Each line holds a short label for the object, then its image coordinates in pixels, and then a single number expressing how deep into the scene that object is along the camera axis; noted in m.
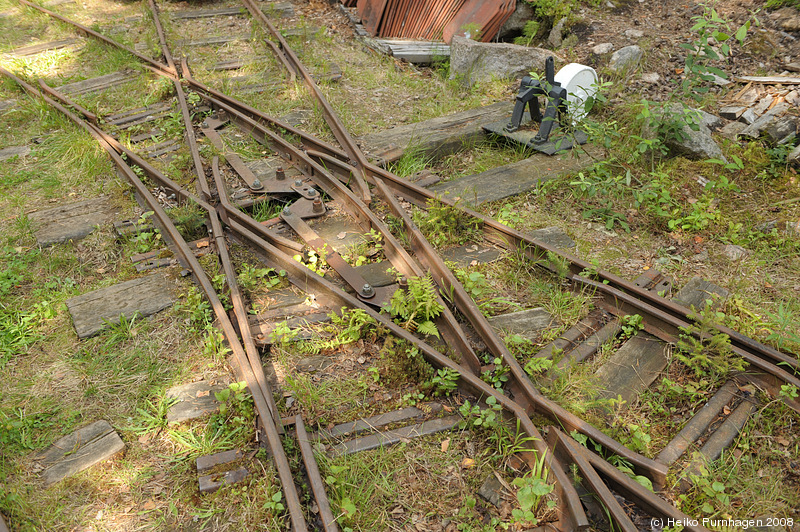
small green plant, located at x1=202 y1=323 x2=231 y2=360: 3.94
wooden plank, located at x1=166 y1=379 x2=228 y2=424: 3.61
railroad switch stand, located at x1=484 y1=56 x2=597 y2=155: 6.26
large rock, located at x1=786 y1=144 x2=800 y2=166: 5.65
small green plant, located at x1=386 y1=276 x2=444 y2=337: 4.07
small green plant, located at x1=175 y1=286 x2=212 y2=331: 4.24
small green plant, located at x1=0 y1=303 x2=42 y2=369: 4.09
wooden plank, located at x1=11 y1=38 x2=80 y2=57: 8.77
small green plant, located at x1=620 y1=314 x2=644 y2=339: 4.10
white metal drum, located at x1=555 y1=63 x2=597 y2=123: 6.57
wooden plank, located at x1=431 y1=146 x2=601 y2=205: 5.69
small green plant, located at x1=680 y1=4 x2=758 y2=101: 5.20
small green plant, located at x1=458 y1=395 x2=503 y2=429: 3.41
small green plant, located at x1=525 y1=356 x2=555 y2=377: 3.76
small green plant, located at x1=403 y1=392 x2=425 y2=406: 3.68
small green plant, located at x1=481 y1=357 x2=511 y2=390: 3.68
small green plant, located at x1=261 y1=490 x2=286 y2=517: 2.99
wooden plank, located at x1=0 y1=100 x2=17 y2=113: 7.47
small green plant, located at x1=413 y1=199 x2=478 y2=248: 5.04
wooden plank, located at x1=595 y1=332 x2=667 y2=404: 3.77
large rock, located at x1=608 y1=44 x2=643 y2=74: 7.33
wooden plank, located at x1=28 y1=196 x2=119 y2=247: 5.22
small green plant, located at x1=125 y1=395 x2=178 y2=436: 3.55
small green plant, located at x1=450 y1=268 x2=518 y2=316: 4.40
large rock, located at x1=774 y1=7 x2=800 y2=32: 7.11
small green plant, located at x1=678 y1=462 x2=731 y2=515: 3.07
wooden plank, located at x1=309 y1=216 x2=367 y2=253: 5.07
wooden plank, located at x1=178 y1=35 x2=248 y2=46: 8.99
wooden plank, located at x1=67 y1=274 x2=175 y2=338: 4.27
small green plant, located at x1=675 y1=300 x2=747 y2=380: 3.72
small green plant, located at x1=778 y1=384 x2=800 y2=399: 3.46
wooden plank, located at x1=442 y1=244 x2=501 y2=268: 4.89
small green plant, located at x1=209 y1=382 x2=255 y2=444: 3.46
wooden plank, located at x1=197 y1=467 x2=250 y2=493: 3.17
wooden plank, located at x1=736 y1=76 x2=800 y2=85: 6.38
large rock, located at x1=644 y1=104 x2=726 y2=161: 5.86
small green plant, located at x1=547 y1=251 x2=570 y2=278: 4.50
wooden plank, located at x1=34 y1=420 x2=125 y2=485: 3.30
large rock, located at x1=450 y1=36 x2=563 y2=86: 7.81
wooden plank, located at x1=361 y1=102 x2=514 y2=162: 6.35
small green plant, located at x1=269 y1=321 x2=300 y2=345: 4.05
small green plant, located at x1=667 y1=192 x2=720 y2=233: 5.20
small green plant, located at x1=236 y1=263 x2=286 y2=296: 4.50
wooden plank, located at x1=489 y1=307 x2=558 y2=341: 4.20
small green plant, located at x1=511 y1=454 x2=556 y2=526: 2.96
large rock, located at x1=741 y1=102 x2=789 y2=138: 5.99
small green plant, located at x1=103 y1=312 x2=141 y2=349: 4.17
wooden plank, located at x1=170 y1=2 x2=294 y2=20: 10.07
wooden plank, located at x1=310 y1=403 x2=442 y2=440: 3.49
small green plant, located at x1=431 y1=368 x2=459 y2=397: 3.66
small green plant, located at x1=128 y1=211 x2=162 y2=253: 5.04
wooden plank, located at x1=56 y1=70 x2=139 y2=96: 7.73
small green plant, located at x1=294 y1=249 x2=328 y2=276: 4.74
